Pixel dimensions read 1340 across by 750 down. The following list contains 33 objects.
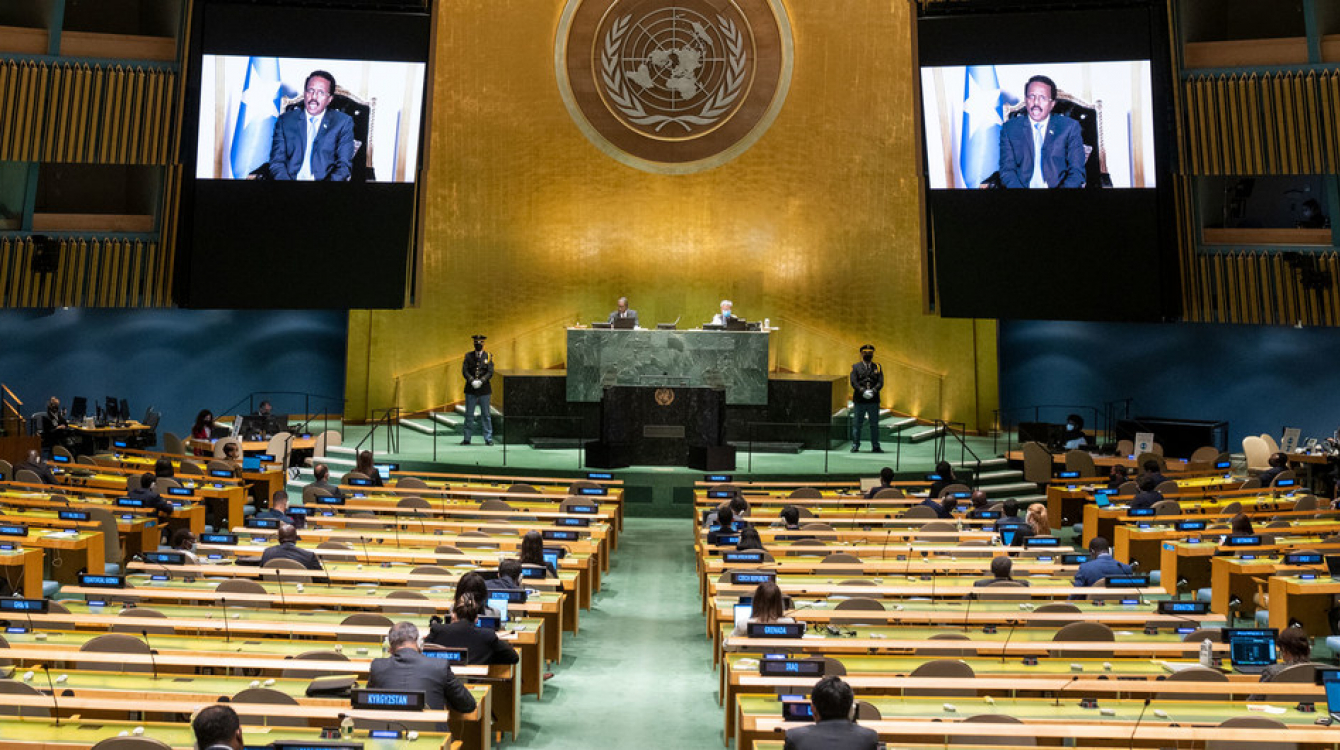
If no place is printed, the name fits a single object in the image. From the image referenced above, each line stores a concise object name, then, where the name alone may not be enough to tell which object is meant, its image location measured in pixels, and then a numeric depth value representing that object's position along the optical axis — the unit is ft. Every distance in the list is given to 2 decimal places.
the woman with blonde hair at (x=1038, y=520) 43.55
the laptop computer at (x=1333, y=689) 23.84
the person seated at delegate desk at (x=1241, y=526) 41.78
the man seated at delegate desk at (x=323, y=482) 48.62
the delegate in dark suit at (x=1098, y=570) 35.94
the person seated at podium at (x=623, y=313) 72.84
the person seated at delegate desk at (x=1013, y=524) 42.88
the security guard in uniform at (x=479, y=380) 69.15
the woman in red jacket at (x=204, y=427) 66.13
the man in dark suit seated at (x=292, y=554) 35.73
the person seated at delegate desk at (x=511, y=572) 33.14
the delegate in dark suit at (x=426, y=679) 23.59
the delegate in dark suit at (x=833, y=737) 19.39
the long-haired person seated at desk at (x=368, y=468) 53.67
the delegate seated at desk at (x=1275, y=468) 56.18
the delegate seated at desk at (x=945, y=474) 53.74
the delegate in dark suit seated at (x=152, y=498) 45.60
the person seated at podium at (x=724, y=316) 72.95
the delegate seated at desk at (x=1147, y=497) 49.85
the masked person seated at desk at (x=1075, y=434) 67.41
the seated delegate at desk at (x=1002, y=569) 34.99
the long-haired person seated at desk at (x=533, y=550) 35.65
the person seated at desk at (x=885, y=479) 53.01
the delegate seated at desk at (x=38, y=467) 52.34
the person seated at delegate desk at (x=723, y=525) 40.93
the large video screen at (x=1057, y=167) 65.67
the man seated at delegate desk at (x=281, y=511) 43.11
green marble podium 71.67
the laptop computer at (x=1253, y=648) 26.66
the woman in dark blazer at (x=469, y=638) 27.20
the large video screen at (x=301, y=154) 66.95
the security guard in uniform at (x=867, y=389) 68.64
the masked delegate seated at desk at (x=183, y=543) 37.60
